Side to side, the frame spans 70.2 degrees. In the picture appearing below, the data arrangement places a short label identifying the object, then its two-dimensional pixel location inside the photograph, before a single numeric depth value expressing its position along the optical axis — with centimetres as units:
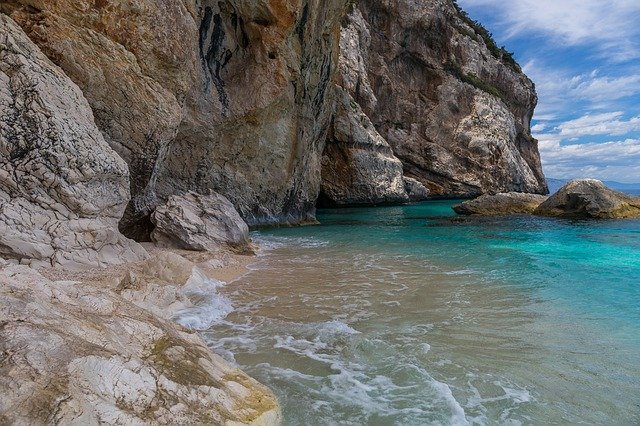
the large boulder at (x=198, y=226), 1170
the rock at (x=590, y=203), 2353
